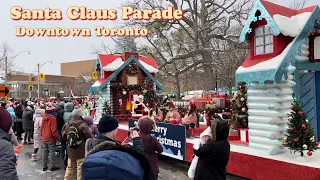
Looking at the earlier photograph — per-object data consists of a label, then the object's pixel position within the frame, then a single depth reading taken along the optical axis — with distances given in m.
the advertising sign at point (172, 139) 7.92
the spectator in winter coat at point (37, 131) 9.32
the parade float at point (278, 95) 5.50
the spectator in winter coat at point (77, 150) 5.69
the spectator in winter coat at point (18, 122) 14.16
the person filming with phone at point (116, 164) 1.45
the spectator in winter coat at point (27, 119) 12.23
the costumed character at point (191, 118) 9.21
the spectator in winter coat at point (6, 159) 3.09
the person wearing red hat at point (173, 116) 9.73
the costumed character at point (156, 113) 10.80
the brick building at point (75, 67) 121.62
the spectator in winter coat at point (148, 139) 4.62
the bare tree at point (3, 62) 42.91
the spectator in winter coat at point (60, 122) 8.97
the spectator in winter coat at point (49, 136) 8.11
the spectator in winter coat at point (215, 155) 3.89
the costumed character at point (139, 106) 12.63
